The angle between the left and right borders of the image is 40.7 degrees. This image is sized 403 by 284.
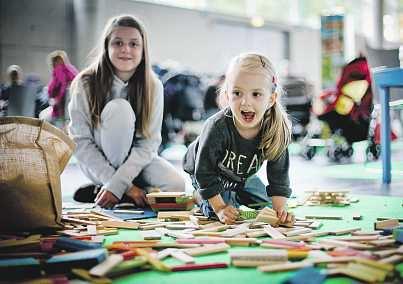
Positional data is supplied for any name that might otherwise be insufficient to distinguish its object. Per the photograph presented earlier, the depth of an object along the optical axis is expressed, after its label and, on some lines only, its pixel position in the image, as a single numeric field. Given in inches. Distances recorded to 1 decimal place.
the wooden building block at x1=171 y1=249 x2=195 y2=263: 57.7
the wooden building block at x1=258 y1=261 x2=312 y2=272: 53.6
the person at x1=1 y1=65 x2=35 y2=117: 177.5
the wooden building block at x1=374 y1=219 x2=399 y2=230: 73.3
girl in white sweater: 100.2
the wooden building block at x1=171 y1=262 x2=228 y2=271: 54.7
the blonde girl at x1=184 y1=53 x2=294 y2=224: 77.5
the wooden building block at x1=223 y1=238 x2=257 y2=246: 65.9
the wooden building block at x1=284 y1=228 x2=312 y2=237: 69.9
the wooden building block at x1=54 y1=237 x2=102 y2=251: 61.6
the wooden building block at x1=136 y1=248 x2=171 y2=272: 54.7
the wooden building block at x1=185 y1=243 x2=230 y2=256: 60.9
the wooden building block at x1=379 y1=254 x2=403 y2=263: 54.8
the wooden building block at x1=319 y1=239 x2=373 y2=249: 62.1
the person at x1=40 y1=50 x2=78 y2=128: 193.0
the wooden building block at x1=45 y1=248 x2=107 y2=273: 54.7
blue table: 128.4
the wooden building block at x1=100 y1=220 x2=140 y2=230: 77.7
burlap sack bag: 73.4
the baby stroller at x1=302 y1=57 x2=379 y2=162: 184.7
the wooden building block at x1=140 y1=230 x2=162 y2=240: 69.3
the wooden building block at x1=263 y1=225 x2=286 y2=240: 68.9
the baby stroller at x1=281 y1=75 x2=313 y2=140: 228.8
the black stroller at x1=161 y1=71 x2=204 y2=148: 211.9
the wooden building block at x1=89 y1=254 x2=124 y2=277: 52.3
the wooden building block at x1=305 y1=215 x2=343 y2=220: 84.3
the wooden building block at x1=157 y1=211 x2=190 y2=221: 84.9
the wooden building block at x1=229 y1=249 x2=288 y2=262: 56.5
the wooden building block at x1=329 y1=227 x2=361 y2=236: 71.6
